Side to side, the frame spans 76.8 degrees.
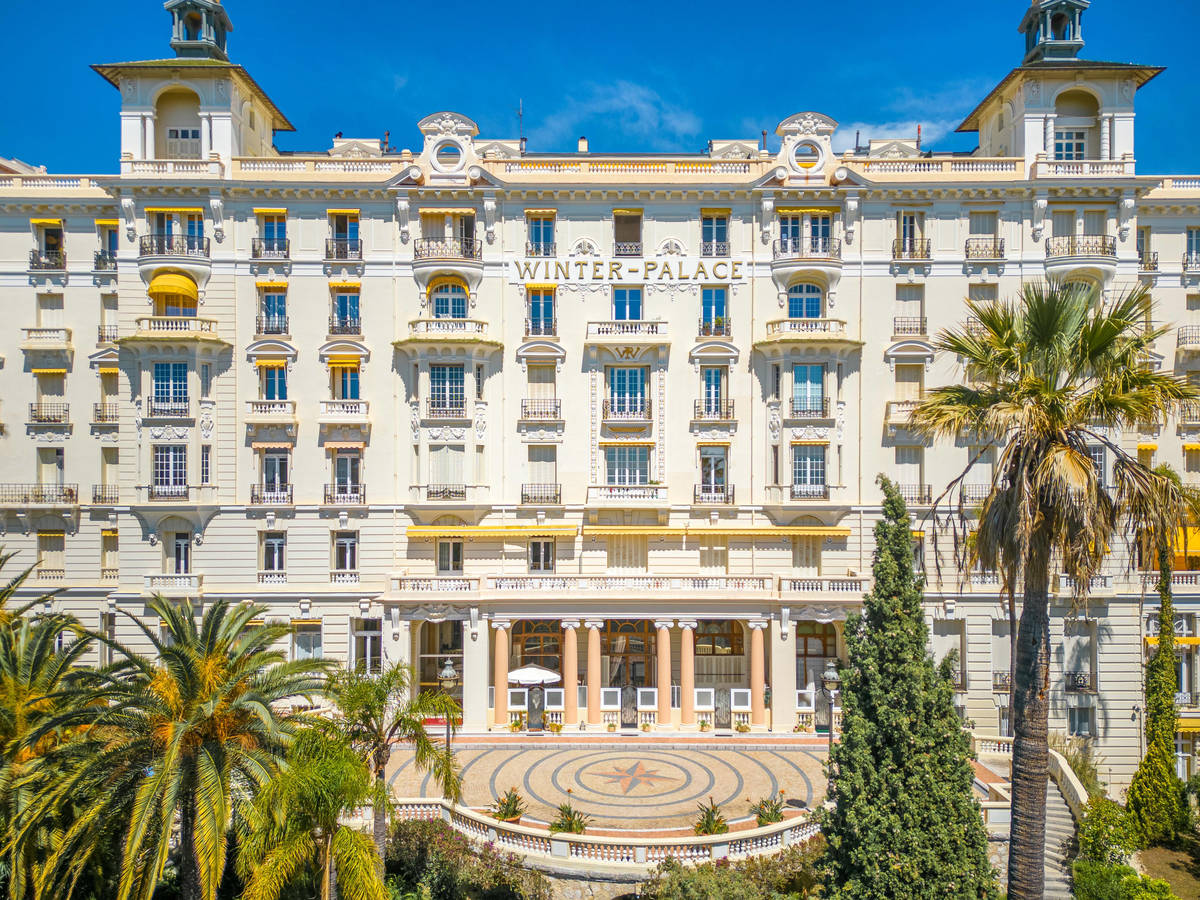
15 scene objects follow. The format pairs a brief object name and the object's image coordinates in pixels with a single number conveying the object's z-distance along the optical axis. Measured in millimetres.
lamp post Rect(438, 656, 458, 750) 25797
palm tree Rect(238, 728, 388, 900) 17609
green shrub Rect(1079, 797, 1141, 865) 24734
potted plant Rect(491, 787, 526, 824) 24516
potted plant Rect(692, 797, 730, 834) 23422
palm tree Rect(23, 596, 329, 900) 17781
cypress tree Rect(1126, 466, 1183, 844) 29531
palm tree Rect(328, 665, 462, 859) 20094
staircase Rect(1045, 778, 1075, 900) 25500
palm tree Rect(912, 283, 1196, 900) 15562
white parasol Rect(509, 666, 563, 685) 33594
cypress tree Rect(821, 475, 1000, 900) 19016
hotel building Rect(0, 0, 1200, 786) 37656
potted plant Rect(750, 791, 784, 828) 24281
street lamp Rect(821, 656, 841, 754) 25219
